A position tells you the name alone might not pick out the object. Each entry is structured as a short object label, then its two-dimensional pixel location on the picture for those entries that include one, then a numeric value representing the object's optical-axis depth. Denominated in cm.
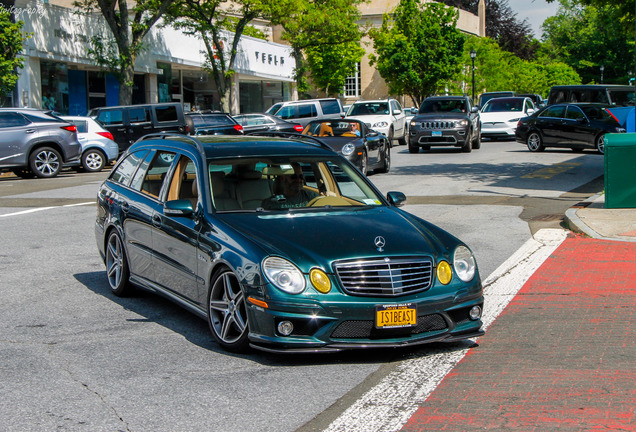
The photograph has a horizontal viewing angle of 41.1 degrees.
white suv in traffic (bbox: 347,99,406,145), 3250
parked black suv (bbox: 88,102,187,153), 2675
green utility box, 1301
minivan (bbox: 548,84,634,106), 3114
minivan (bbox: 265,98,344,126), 3291
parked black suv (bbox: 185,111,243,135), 2606
